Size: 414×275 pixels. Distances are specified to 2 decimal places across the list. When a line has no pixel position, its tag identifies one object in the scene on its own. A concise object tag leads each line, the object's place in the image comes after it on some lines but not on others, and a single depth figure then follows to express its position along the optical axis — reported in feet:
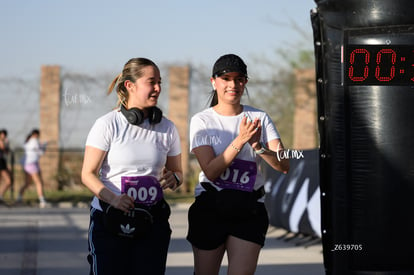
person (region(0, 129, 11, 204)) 71.26
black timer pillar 23.16
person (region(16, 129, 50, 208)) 71.10
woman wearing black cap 20.34
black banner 40.98
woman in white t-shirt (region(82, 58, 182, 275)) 18.58
